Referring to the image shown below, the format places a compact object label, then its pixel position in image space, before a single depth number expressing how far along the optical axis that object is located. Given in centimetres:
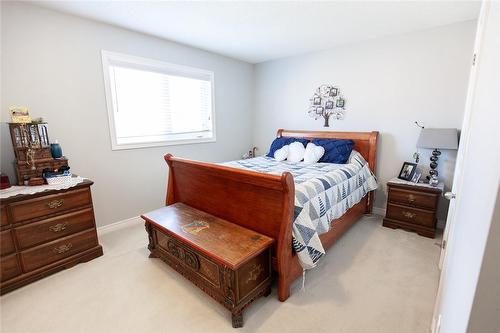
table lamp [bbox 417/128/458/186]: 255
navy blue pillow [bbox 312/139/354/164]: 309
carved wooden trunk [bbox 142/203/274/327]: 155
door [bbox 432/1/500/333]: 44
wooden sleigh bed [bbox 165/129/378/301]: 167
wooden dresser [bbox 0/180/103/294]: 187
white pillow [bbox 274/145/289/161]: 348
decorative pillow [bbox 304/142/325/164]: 320
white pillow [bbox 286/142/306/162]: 335
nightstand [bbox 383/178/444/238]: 264
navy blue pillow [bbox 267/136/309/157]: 367
